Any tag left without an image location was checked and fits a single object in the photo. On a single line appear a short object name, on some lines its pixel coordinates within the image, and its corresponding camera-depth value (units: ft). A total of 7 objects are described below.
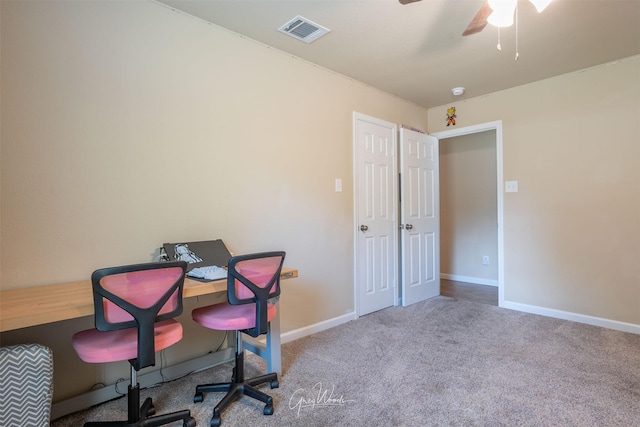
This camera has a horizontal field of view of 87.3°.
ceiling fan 5.45
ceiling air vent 7.72
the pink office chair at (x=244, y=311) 5.87
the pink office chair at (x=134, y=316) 4.58
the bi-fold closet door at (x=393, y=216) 11.34
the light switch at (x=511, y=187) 11.95
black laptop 6.75
